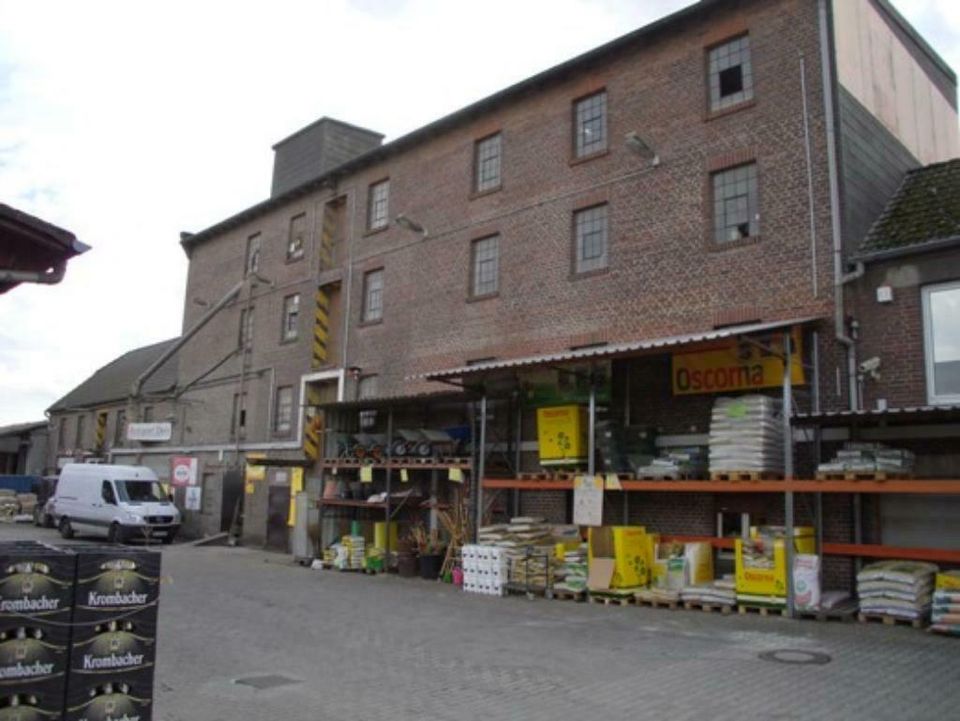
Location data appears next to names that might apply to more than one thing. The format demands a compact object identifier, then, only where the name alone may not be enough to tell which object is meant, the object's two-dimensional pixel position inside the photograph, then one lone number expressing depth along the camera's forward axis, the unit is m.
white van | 26.42
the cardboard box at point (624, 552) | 13.93
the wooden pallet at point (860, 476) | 11.44
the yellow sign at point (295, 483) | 24.47
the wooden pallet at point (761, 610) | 12.23
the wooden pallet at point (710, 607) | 12.70
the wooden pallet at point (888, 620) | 11.12
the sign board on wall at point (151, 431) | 32.12
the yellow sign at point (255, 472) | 26.91
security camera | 13.16
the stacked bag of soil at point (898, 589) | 11.21
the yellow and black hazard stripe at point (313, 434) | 24.55
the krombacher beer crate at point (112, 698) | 5.18
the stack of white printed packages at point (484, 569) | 15.44
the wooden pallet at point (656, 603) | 13.33
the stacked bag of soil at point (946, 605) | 10.43
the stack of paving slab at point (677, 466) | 13.93
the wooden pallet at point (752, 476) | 12.74
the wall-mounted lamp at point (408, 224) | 21.33
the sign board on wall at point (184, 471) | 30.77
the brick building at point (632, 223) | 14.48
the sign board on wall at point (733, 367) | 13.60
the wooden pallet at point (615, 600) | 13.81
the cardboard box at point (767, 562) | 12.30
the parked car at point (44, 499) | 33.88
